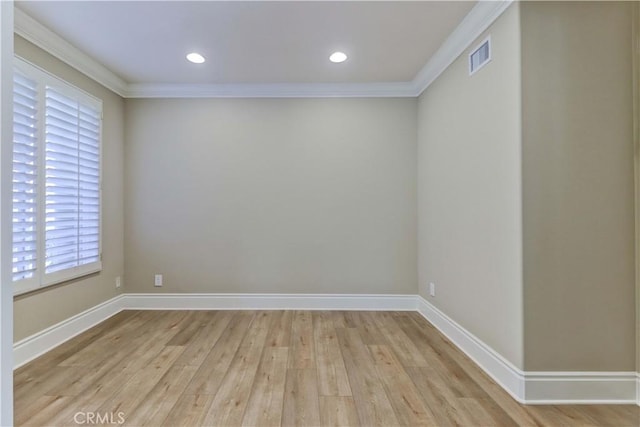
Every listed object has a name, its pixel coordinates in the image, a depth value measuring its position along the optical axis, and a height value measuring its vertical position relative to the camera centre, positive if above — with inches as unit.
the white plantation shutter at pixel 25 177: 94.0 +11.9
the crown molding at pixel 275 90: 145.6 +59.0
